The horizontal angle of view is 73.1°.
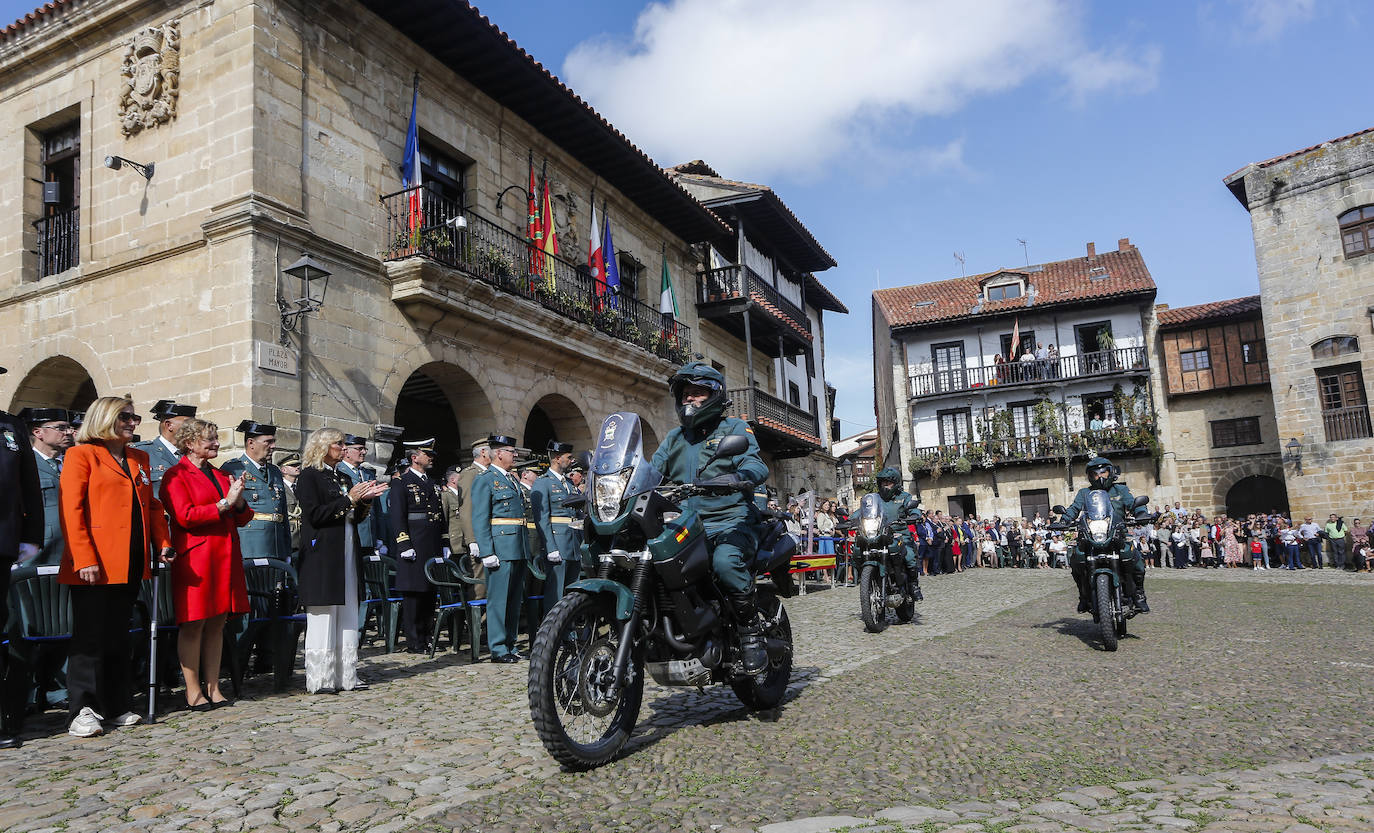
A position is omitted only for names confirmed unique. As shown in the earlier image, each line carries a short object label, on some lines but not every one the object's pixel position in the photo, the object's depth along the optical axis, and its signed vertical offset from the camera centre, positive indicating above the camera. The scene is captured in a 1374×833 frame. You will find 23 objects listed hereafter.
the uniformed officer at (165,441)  6.43 +0.84
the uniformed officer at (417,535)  8.75 +0.07
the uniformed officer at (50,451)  5.66 +0.74
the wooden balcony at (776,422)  24.02 +2.76
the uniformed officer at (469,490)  8.43 +0.48
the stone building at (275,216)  11.23 +4.53
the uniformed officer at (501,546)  7.88 -0.07
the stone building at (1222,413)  34.47 +3.11
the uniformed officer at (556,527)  9.09 +0.07
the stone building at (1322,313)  28.69 +5.53
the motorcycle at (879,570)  9.54 -0.58
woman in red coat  5.63 -0.05
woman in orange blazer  5.02 +0.05
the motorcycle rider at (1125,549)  8.43 -0.37
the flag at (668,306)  20.64 +4.92
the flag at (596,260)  17.59 +5.17
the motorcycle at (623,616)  4.08 -0.41
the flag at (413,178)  13.07 +5.21
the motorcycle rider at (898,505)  10.25 +0.10
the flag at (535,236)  15.75 +5.11
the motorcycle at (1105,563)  7.84 -0.54
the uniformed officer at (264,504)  7.48 +0.39
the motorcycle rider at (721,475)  5.02 +0.28
